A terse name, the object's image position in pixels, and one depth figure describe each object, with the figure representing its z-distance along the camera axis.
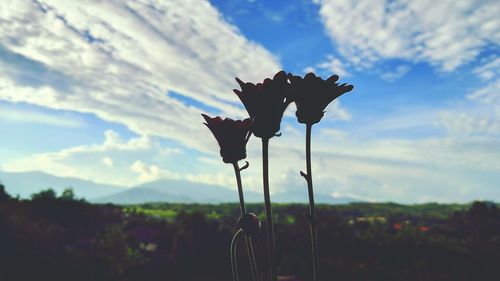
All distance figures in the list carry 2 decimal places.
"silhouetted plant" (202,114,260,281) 0.19
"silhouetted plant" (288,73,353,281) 0.19
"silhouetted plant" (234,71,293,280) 0.18
